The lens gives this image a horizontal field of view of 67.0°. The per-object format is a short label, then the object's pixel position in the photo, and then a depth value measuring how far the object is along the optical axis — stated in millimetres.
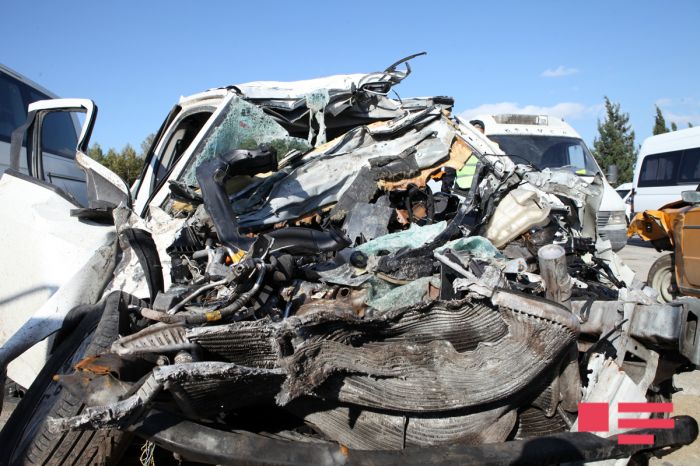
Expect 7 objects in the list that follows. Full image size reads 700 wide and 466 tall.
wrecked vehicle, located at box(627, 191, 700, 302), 6223
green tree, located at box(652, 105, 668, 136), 22938
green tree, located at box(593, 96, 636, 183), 21531
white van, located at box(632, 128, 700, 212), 11023
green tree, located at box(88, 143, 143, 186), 16878
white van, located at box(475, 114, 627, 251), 8422
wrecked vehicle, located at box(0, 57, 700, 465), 1883
